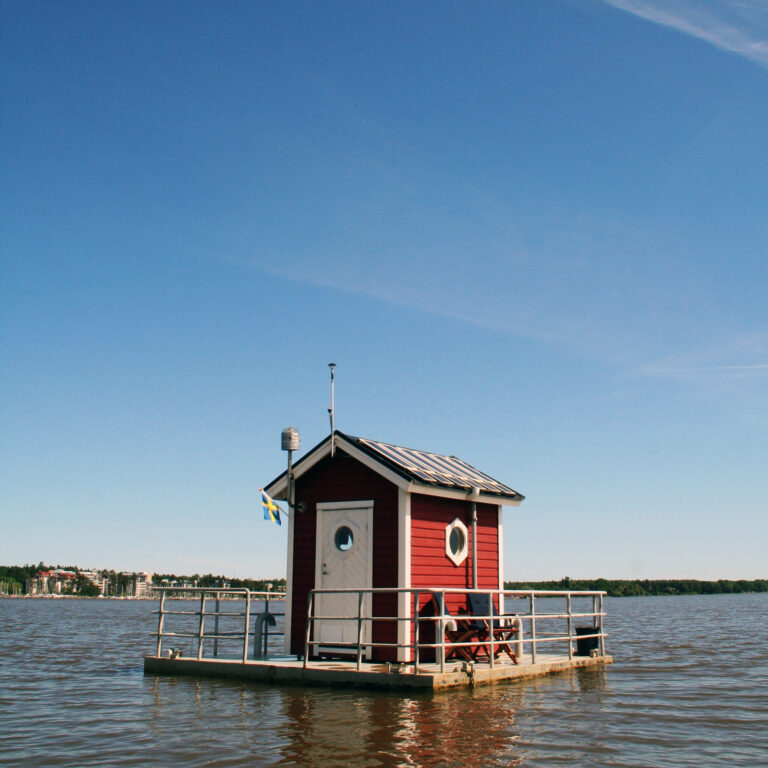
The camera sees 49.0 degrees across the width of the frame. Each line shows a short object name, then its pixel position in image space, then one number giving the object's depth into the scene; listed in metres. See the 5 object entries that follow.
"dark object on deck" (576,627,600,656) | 17.97
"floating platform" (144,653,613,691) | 13.10
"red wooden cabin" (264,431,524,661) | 15.22
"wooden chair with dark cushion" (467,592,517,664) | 14.75
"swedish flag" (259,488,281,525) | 16.55
